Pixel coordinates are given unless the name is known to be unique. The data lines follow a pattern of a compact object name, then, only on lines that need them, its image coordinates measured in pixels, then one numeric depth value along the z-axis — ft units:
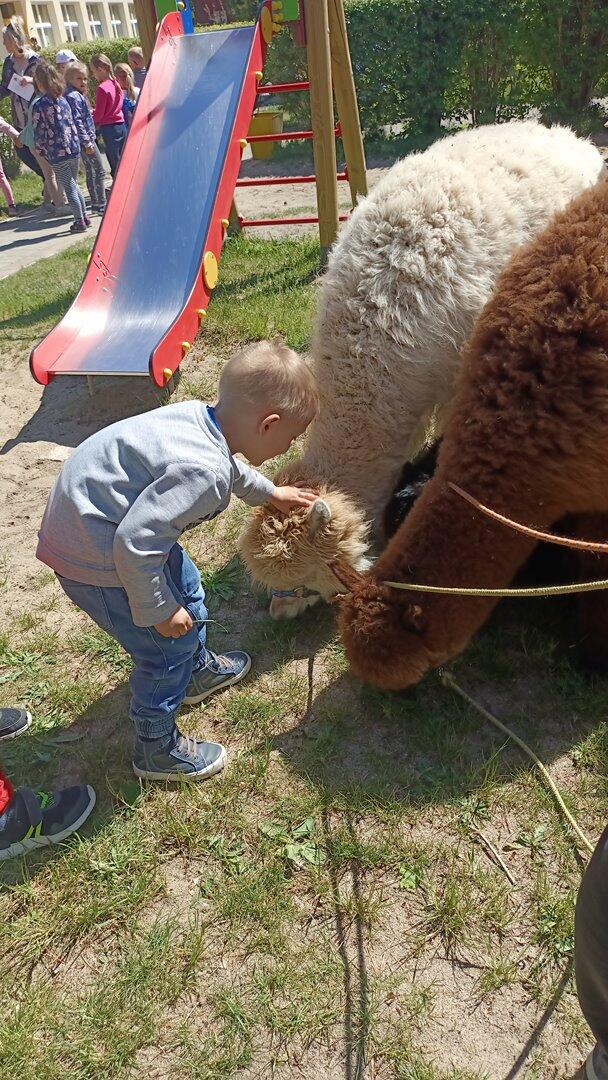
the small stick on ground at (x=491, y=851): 8.14
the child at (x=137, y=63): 41.06
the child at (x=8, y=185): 38.14
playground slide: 17.70
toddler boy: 7.30
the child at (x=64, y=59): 36.87
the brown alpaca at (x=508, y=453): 8.09
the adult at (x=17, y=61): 36.86
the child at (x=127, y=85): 36.58
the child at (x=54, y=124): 32.81
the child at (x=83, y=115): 35.04
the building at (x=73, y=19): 102.32
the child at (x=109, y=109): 34.06
